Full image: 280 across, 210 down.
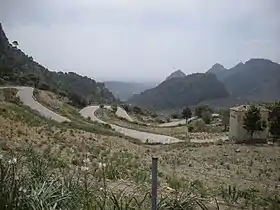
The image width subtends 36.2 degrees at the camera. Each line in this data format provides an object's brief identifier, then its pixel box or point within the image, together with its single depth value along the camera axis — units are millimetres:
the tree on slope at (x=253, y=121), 21125
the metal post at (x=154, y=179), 2553
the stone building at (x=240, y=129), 22016
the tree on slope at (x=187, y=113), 41312
